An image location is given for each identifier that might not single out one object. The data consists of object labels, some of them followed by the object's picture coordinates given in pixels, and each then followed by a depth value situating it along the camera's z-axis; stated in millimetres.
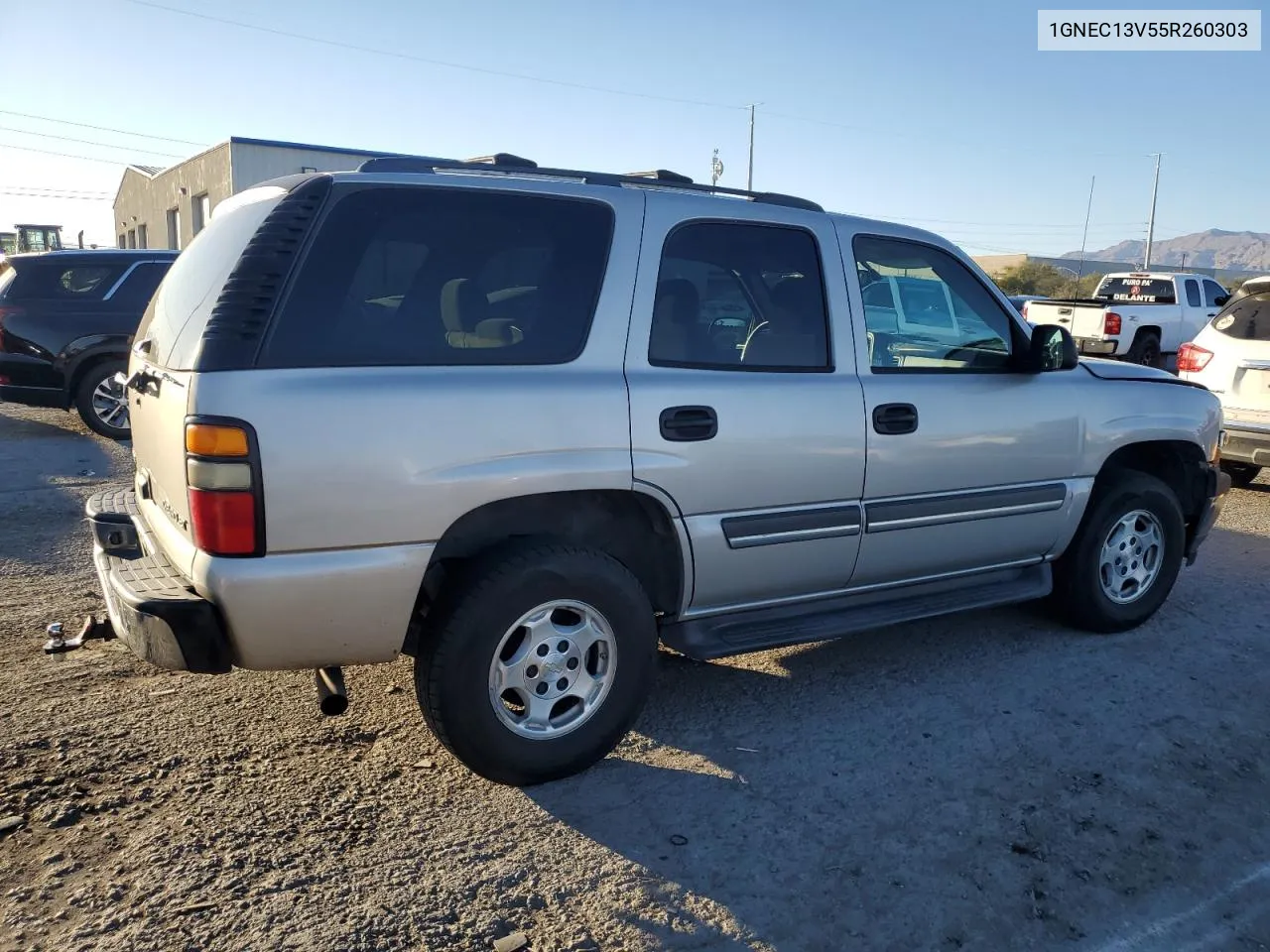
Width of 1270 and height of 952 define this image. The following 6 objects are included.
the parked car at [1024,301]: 18362
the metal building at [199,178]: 29547
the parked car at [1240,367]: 7727
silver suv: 2826
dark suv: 9781
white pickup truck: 17031
